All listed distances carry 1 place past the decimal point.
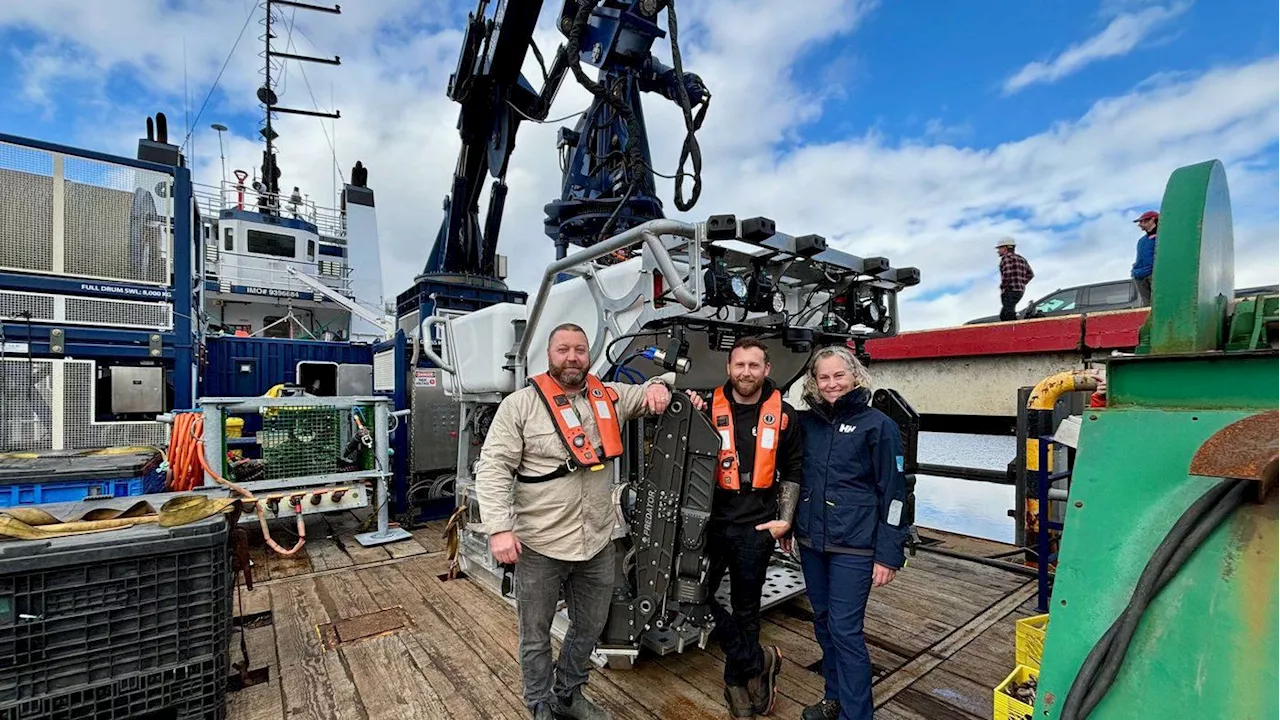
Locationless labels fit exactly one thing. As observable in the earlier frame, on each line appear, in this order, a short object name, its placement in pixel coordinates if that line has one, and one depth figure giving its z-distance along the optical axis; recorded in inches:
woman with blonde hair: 85.3
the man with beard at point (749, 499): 95.3
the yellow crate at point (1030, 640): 95.7
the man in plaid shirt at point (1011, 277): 255.9
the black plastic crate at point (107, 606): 76.9
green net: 195.0
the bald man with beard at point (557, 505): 93.0
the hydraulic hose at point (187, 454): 172.1
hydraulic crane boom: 211.9
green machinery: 38.2
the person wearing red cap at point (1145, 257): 203.9
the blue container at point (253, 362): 263.7
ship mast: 684.1
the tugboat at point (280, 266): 513.0
